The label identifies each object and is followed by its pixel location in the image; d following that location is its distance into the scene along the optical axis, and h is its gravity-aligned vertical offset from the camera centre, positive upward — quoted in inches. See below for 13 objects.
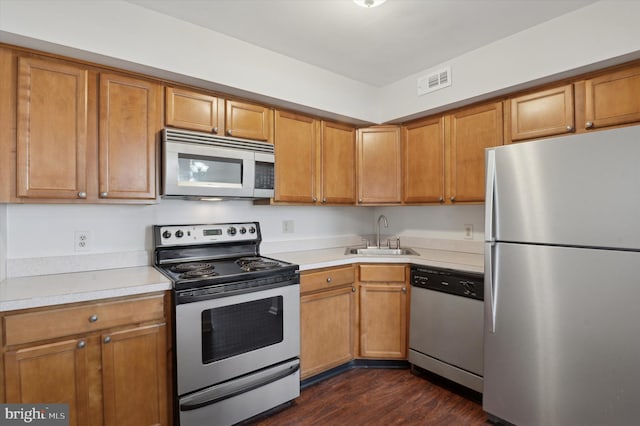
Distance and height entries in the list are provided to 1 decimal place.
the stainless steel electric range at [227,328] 72.2 -27.8
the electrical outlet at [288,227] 119.3 -5.1
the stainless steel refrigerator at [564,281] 60.2 -14.1
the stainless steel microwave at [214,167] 82.5 +12.7
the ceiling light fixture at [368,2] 73.5 +47.2
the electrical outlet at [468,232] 115.3 -7.0
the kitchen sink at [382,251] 119.6 -14.4
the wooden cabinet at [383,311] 107.0 -32.5
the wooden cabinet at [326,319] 96.8 -32.8
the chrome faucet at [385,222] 137.2 -4.2
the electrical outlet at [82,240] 82.5 -6.7
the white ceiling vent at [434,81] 105.0 +43.2
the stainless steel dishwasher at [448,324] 88.0 -32.1
